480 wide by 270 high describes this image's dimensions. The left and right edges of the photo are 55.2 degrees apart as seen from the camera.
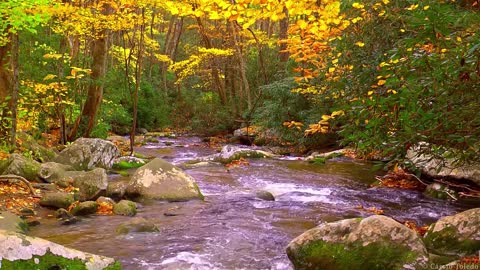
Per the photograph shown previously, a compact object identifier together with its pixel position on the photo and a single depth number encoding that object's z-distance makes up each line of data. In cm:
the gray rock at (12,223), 634
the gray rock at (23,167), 938
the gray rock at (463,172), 913
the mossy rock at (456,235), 536
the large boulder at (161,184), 927
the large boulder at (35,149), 1170
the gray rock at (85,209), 791
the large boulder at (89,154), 1203
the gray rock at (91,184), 902
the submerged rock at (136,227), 693
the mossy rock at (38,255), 397
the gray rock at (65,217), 740
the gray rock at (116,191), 924
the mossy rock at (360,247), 497
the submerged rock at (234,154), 1499
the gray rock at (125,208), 809
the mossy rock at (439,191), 964
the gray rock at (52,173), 981
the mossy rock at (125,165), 1336
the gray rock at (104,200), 842
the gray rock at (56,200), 820
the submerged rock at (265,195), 958
